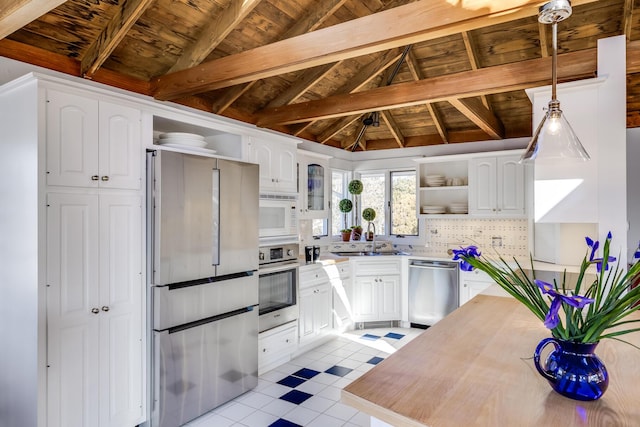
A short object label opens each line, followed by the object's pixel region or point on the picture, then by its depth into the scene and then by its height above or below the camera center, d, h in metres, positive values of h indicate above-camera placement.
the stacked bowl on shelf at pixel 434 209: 5.36 +0.06
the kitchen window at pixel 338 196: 5.99 +0.27
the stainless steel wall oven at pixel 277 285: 3.67 -0.69
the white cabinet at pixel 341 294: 4.72 -0.98
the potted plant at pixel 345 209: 5.71 +0.06
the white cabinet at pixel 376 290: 5.08 -0.99
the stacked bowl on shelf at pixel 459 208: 5.22 +0.07
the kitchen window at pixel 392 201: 5.86 +0.19
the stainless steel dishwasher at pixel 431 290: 4.83 -0.95
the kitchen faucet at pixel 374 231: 5.64 -0.26
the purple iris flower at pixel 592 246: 1.41 -0.12
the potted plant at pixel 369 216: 5.77 -0.04
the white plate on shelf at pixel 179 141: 3.05 +0.56
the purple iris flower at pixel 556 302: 1.10 -0.25
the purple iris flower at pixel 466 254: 1.47 -0.15
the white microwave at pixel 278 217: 3.82 -0.04
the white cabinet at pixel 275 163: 3.75 +0.50
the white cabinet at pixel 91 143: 2.30 +0.44
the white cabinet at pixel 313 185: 4.70 +0.35
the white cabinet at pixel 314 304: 4.20 -1.00
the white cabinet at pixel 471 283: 4.68 -0.83
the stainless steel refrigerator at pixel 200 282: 2.75 -0.51
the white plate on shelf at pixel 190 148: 2.99 +0.51
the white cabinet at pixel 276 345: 3.66 -1.26
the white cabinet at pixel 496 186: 4.73 +0.33
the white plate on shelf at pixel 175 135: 3.05 +0.61
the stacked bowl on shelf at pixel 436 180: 5.34 +0.45
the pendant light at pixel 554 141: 1.85 +0.35
